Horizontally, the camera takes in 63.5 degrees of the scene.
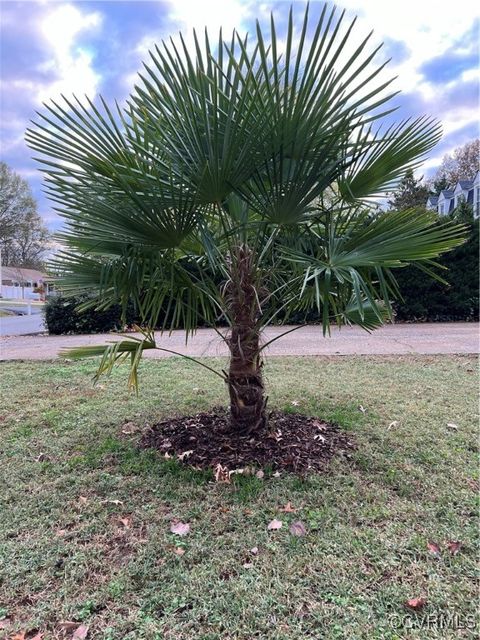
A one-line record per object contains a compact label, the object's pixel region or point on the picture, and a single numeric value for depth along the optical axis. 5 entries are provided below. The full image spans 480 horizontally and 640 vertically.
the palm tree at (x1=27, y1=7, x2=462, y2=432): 2.16
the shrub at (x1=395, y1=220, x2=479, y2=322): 9.72
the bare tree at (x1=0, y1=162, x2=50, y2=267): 29.88
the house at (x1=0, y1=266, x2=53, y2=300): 40.40
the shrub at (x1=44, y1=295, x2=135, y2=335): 9.89
